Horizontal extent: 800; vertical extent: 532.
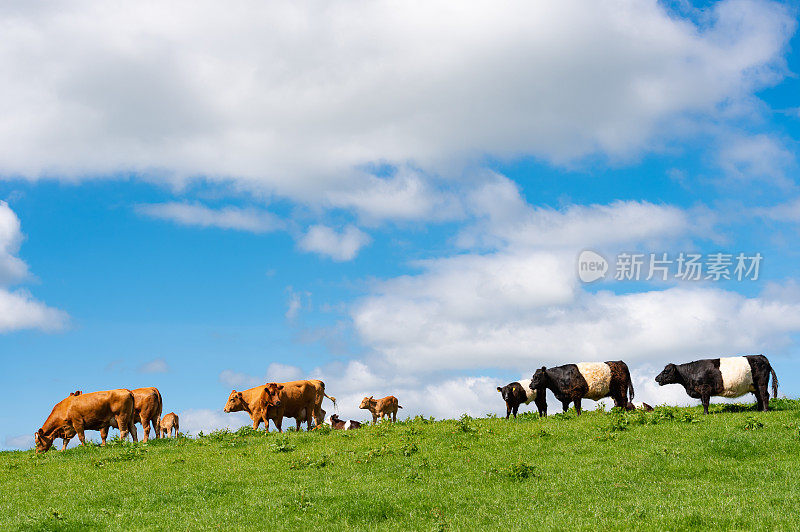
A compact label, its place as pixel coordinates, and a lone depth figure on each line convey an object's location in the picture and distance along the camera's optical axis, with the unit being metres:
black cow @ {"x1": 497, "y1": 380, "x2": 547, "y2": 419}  33.88
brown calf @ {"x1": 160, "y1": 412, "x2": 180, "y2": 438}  44.22
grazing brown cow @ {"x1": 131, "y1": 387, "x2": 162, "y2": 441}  34.00
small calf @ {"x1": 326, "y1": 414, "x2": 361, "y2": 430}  39.06
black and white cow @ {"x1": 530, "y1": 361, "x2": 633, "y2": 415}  31.70
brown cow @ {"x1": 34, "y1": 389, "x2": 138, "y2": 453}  32.19
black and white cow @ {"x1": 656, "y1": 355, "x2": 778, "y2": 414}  28.80
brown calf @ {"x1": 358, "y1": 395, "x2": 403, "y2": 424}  46.62
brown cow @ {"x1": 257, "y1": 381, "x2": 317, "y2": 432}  35.56
